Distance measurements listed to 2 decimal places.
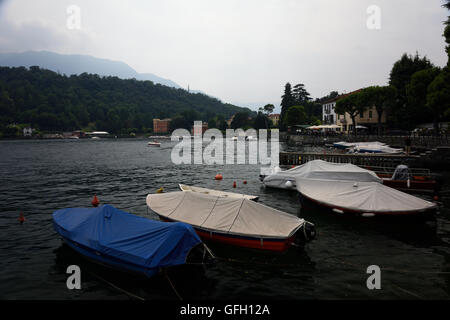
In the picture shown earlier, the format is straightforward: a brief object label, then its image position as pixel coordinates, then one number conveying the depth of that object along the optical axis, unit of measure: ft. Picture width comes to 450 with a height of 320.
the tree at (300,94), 478.18
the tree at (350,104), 220.76
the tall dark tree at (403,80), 215.10
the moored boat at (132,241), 34.17
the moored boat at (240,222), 42.14
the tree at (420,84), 161.68
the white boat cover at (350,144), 150.78
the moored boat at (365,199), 53.57
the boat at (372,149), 134.01
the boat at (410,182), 76.54
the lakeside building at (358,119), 257.96
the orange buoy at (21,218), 61.98
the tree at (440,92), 121.53
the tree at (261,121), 568.41
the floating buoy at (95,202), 76.09
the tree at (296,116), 372.58
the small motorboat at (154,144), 381.19
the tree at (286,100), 460.14
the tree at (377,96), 211.00
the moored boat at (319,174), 74.55
